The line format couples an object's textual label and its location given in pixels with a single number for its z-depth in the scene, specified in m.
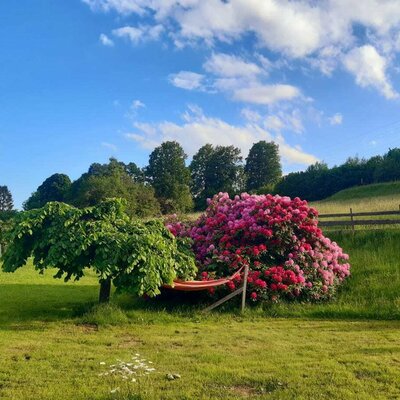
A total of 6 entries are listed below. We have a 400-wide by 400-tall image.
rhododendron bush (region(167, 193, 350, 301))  10.23
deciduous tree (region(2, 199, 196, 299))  8.21
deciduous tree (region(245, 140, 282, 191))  67.25
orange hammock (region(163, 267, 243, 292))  9.05
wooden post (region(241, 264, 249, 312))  9.67
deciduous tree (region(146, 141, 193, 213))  55.56
